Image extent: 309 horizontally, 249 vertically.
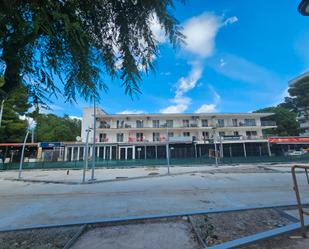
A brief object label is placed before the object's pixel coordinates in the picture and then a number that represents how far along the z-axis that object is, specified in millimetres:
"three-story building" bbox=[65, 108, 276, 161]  31781
